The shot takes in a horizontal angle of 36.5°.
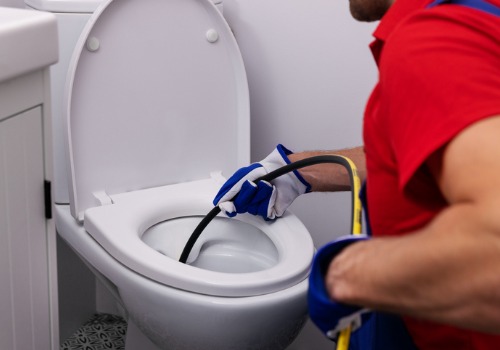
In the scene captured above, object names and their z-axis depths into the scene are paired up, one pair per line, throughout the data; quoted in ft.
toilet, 4.30
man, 1.63
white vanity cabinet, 3.05
